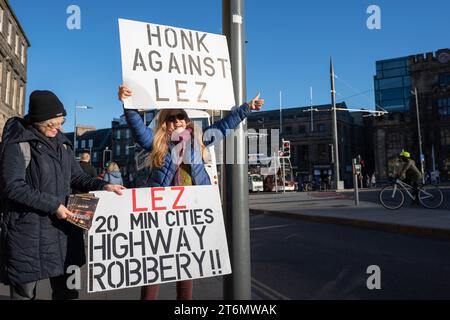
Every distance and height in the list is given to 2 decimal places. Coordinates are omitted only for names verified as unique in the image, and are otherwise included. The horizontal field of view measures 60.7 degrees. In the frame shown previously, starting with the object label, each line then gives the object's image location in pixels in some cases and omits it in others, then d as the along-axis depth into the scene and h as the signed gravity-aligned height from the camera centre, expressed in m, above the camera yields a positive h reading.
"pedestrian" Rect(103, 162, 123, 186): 9.73 +0.16
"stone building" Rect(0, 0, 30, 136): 25.34 +8.65
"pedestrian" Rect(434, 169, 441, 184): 36.84 -0.53
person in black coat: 2.29 -0.12
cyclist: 11.30 -0.05
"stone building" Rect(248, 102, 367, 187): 56.84 +5.81
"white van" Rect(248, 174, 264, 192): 34.31 -0.52
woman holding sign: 2.76 +0.24
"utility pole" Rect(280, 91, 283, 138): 61.47 +8.63
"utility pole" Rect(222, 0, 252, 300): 2.47 -0.17
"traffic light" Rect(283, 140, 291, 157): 25.88 +1.86
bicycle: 11.02 -0.64
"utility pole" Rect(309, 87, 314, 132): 59.11 +7.99
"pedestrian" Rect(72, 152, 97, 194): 8.87 +0.40
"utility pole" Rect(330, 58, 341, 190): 25.73 +2.89
